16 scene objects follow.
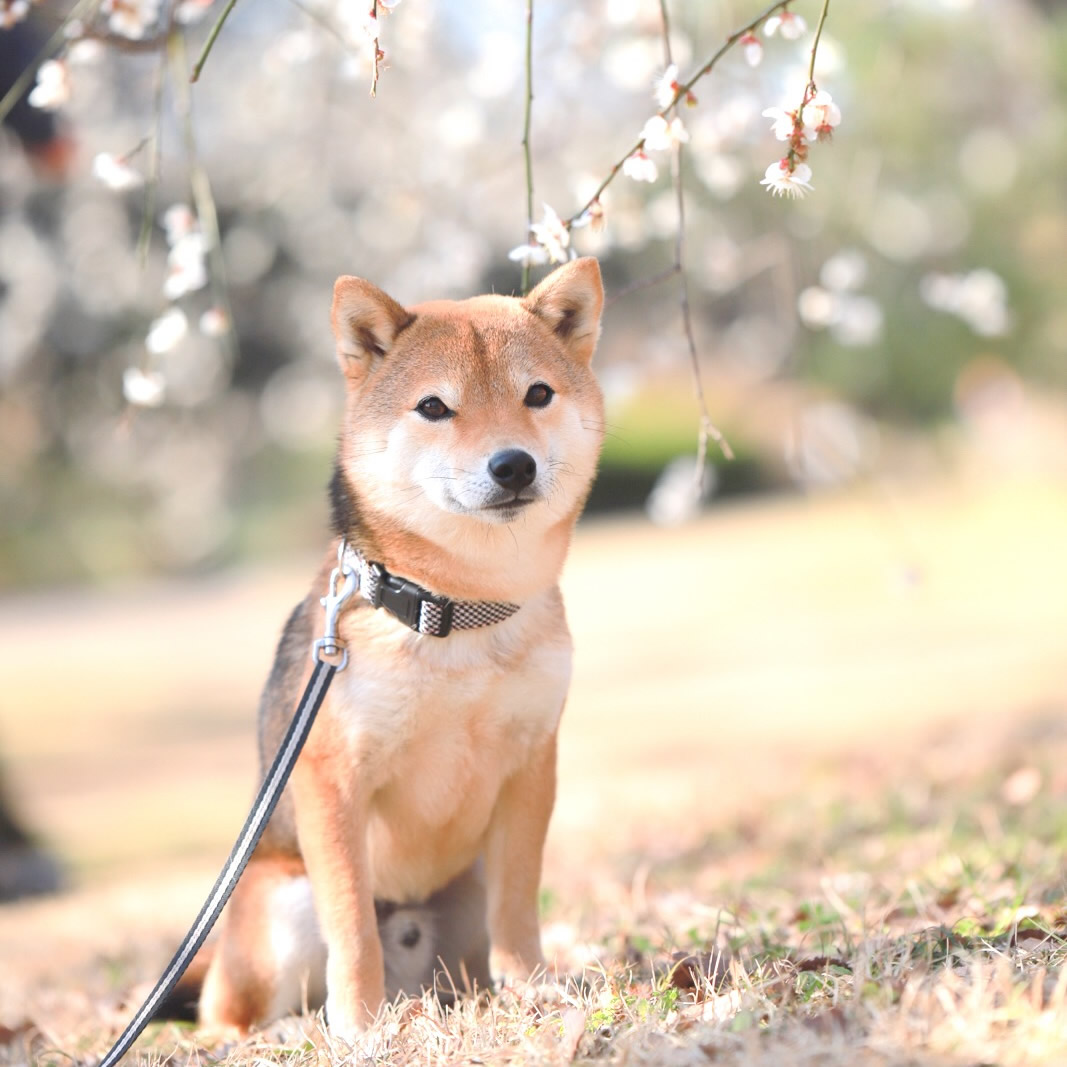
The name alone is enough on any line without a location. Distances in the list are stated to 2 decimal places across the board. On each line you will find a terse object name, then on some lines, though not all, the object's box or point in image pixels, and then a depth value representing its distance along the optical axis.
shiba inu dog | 2.76
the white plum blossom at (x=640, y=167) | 2.91
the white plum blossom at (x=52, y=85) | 3.29
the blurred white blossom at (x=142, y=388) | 3.81
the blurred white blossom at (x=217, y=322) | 3.77
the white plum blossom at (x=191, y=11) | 3.78
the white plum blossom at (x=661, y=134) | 2.84
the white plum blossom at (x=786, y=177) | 2.58
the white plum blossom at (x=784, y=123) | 2.57
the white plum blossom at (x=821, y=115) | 2.54
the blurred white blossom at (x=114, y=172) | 3.60
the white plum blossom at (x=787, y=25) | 2.94
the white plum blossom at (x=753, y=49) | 2.91
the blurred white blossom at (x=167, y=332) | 3.79
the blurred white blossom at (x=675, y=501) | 6.25
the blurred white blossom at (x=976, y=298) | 5.48
